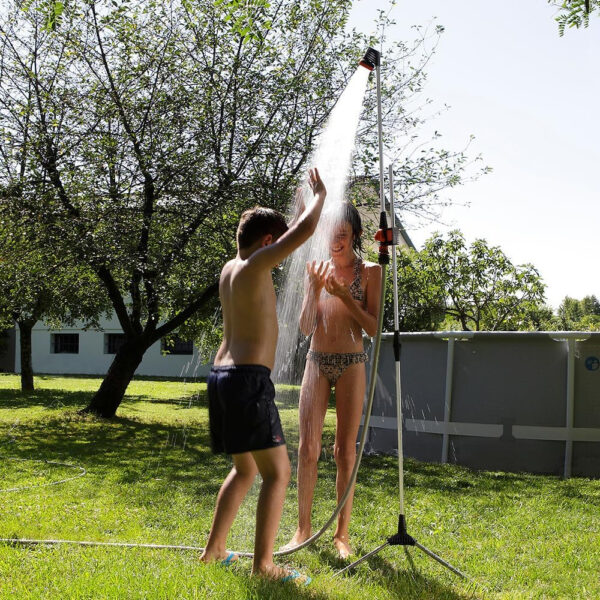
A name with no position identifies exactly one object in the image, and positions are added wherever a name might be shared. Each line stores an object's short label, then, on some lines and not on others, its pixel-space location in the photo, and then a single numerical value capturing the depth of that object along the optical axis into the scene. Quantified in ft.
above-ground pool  25.36
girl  13.25
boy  10.24
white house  112.78
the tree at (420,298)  68.39
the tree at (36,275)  35.53
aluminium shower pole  12.05
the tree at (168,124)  34.83
